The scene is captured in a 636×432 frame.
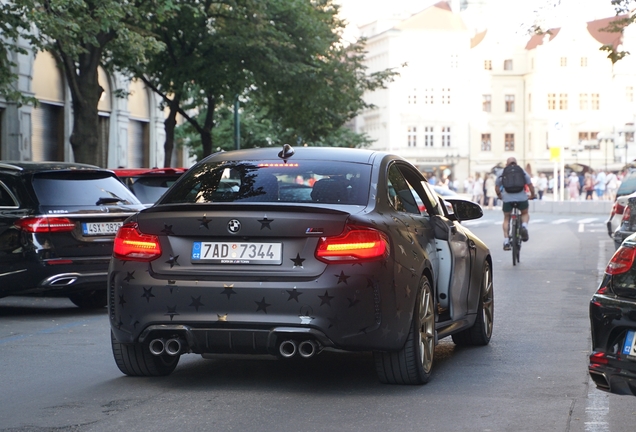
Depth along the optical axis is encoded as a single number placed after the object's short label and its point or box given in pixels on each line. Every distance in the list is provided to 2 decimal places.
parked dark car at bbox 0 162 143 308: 12.16
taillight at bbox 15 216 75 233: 12.18
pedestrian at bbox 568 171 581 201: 69.62
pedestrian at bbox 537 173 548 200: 70.46
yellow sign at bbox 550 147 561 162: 63.97
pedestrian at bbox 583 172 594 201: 68.31
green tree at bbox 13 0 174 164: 19.06
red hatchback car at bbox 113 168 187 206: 16.83
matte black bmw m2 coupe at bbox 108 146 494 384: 7.15
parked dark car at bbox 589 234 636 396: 6.00
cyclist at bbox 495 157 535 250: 21.30
